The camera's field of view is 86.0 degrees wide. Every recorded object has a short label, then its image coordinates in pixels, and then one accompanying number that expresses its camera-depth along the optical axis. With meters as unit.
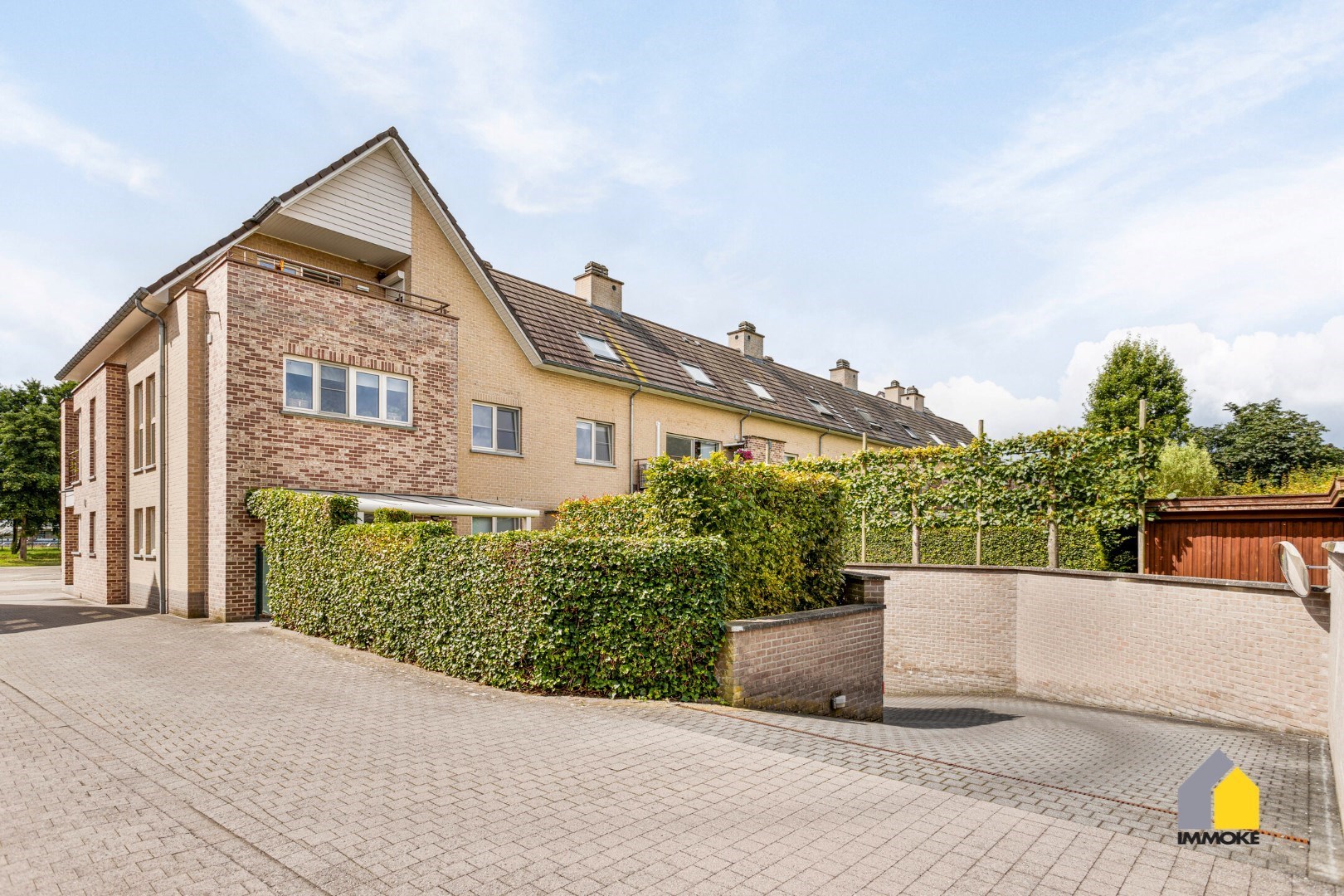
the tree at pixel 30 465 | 42.72
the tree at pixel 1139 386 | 36.09
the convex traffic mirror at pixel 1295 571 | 8.86
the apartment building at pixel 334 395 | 13.89
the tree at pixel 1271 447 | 39.38
